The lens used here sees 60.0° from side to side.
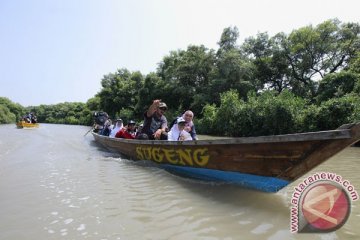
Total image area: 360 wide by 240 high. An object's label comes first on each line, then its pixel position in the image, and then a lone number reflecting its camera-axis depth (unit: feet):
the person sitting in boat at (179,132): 21.66
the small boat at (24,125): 94.67
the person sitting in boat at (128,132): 33.73
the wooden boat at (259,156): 12.26
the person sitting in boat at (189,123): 23.02
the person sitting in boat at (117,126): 39.81
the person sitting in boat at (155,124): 24.79
